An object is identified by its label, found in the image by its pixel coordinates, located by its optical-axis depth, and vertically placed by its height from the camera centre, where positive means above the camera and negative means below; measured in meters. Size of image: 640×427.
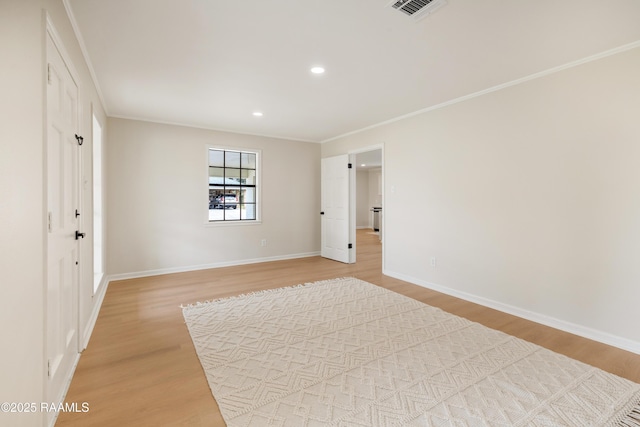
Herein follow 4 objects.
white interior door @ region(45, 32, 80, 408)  1.64 -0.08
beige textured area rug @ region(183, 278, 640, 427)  1.69 -1.16
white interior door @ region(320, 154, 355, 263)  5.72 +0.07
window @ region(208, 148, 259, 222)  5.47 +0.52
